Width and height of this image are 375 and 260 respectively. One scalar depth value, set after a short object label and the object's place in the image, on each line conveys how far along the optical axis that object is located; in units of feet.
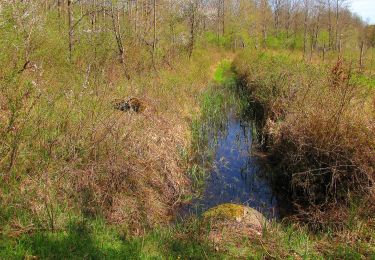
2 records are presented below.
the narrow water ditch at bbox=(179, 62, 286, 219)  21.40
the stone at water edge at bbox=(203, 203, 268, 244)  14.89
